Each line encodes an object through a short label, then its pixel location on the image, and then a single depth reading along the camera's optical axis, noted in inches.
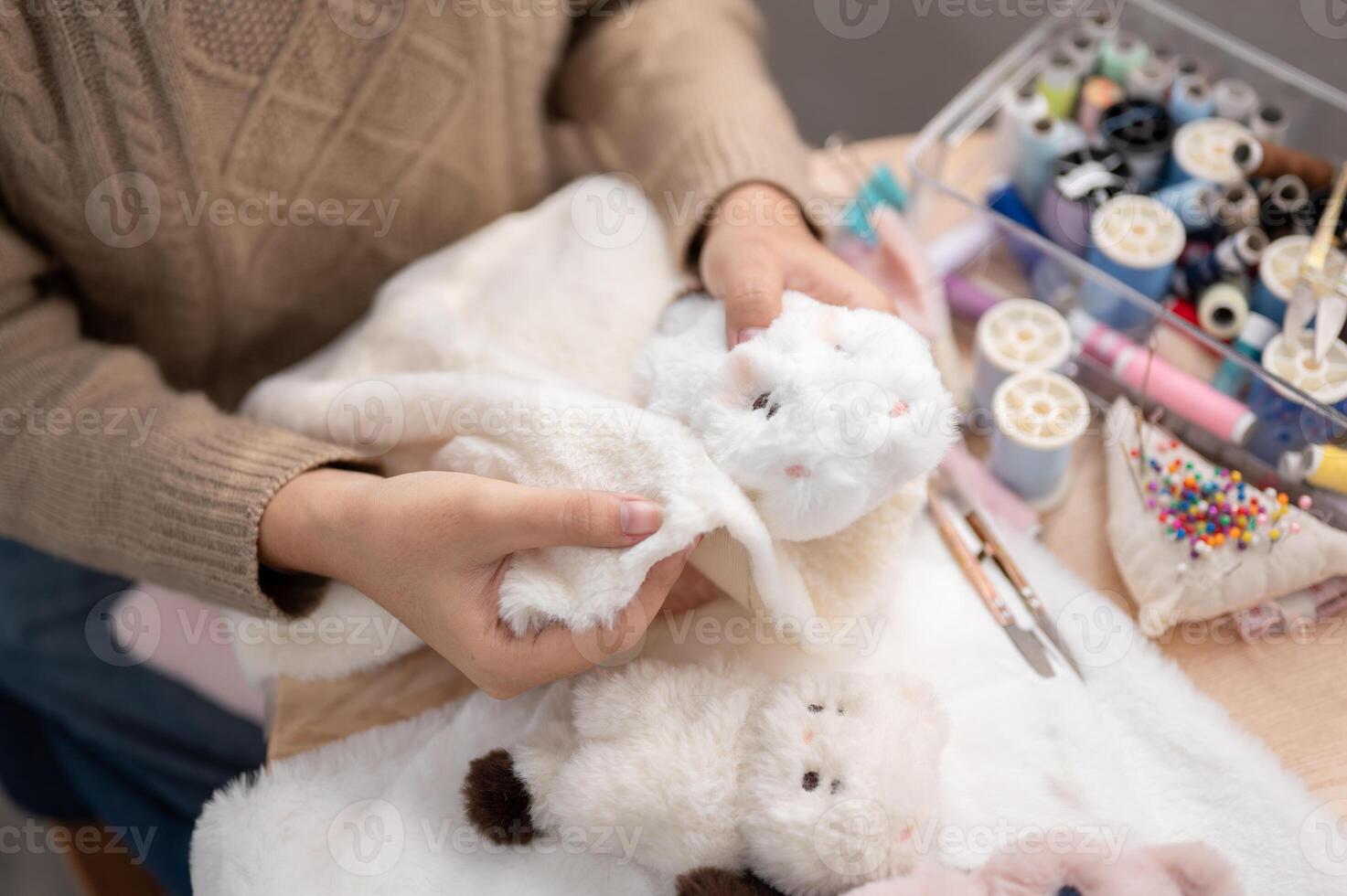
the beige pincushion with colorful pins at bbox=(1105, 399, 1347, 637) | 27.2
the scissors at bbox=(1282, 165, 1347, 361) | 29.4
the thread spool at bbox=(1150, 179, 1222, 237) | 33.3
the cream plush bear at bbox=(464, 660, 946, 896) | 21.5
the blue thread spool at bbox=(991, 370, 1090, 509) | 29.5
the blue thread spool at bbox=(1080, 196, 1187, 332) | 32.9
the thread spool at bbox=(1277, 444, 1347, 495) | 27.7
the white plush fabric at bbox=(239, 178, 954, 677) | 22.4
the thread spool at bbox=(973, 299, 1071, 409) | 31.9
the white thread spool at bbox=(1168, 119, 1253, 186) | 34.2
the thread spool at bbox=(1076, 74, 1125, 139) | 36.7
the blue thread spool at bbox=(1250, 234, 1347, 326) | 30.8
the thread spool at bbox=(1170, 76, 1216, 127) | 35.5
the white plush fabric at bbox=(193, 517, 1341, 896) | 24.2
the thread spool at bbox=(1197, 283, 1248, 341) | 31.7
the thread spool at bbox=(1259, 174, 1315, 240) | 32.3
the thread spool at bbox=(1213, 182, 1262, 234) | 32.8
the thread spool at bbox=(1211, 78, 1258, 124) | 35.4
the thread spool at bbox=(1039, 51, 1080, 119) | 37.1
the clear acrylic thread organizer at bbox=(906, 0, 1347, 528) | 31.4
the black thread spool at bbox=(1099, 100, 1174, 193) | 35.2
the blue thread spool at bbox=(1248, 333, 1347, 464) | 28.8
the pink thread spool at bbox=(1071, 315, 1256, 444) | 30.2
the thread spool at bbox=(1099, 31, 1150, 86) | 37.3
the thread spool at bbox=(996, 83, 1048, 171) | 36.4
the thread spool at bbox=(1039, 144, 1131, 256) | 34.5
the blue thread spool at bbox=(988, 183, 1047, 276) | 36.5
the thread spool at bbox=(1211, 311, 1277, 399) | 30.5
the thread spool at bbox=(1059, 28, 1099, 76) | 37.5
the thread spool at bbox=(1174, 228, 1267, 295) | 31.9
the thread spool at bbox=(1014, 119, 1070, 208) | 35.9
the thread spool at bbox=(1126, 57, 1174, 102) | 36.5
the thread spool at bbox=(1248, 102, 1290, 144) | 34.9
